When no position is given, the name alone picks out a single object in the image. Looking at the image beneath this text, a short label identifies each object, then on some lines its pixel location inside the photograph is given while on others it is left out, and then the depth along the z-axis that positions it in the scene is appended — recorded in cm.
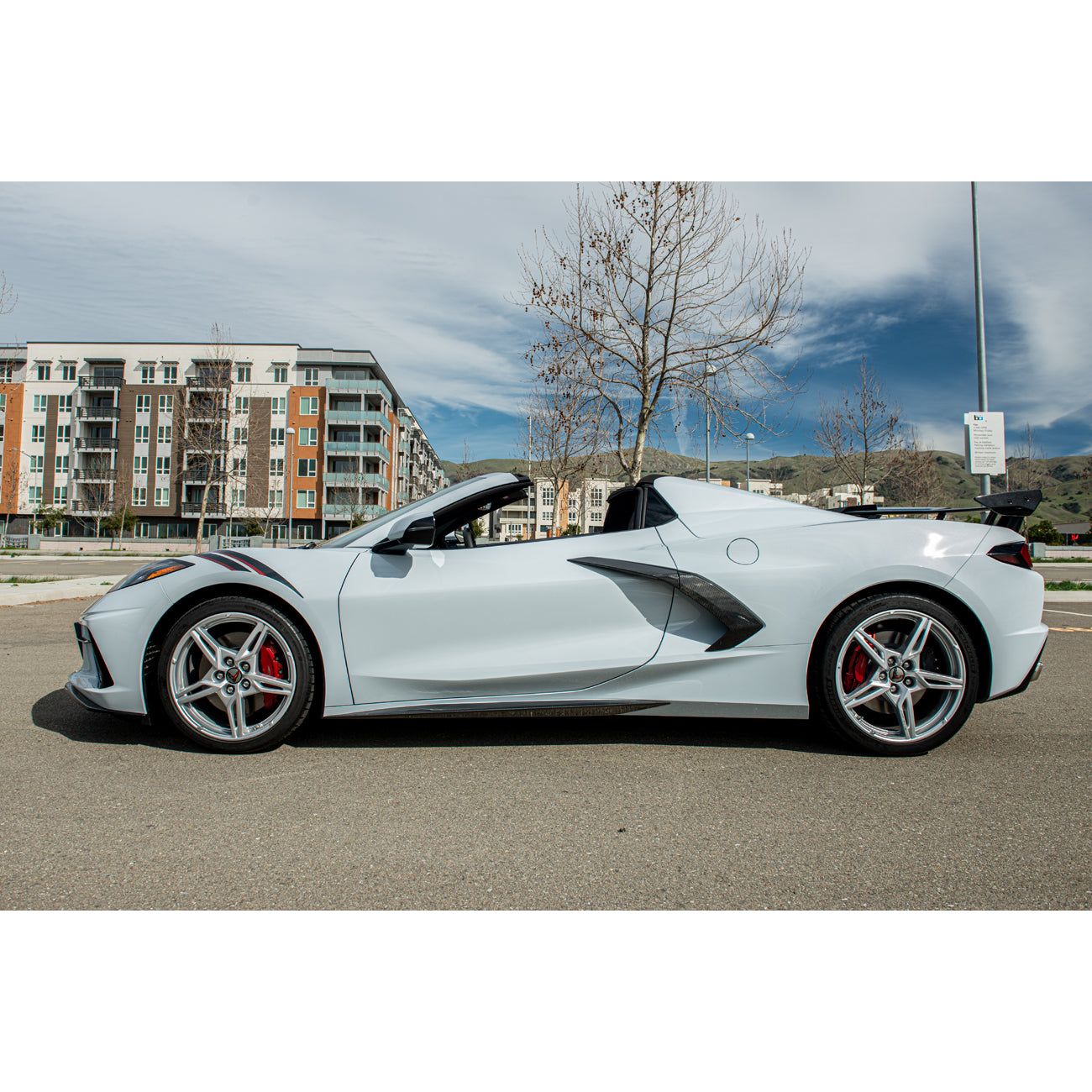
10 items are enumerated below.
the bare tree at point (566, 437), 1625
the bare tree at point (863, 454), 2472
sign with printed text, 1289
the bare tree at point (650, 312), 1068
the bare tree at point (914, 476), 3105
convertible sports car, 318
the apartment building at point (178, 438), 6525
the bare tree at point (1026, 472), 4675
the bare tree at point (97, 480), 6656
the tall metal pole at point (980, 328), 1308
